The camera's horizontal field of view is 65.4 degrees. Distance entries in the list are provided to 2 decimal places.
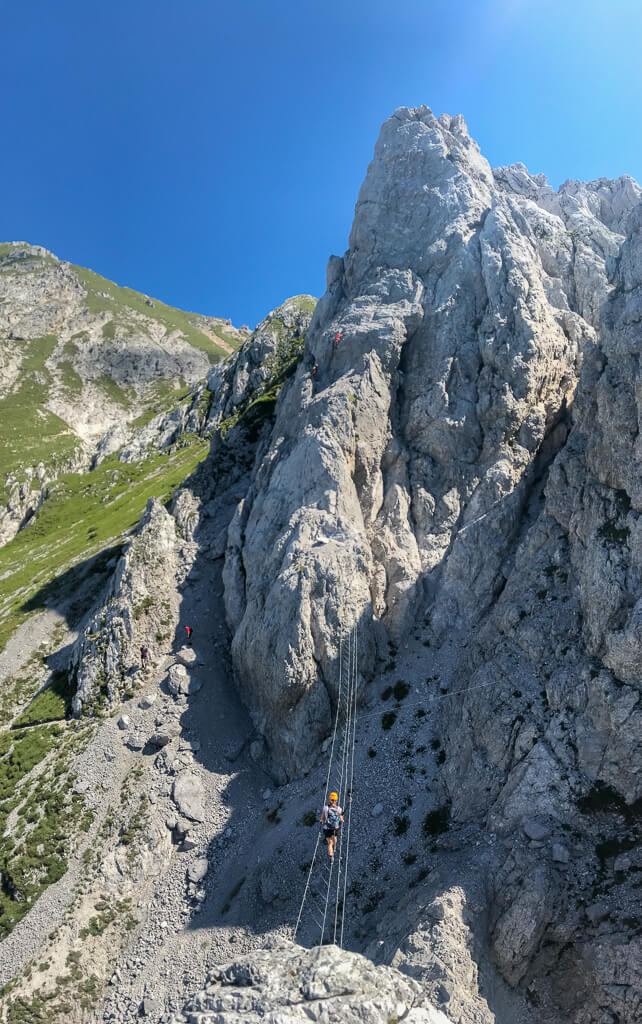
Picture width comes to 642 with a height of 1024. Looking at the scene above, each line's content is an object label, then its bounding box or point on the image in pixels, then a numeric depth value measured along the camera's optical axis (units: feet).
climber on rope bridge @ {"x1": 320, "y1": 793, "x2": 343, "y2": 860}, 92.32
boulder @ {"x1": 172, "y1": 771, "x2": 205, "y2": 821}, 114.52
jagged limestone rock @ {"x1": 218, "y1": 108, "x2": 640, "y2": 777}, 129.08
